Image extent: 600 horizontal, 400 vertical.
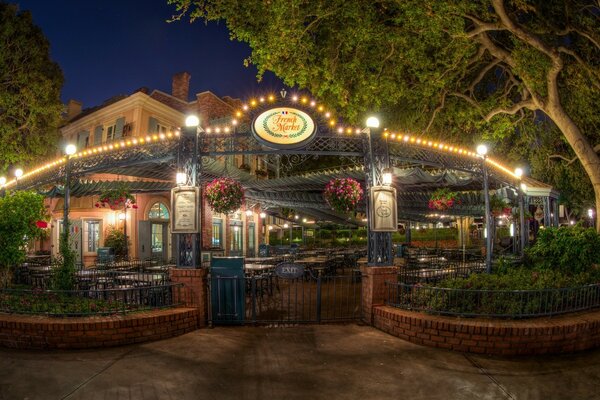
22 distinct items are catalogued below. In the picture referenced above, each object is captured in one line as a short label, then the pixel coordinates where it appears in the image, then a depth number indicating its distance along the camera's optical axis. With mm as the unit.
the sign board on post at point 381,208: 7848
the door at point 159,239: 20000
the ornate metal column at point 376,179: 7922
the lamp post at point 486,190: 9703
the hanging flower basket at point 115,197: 12594
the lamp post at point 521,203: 13244
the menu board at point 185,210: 7516
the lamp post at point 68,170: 9445
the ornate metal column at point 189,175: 7659
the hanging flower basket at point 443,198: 12180
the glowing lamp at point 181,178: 7724
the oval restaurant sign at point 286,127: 7820
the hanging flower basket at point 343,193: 8680
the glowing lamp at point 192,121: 7984
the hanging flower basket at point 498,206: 14008
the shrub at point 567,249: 9180
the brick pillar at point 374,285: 7617
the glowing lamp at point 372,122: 8258
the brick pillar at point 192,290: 7377
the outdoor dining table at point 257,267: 10570
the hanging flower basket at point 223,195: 9062
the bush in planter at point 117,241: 18656
